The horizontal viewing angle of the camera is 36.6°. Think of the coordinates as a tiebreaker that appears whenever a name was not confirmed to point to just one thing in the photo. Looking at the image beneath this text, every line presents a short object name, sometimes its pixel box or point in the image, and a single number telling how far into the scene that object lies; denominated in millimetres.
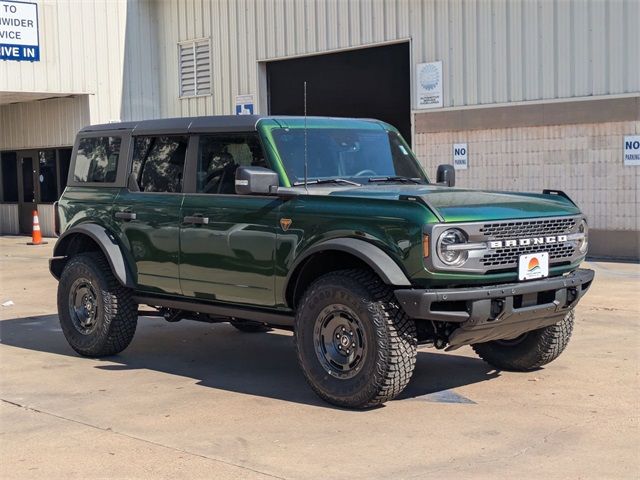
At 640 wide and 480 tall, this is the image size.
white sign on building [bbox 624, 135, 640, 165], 15547
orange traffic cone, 22766
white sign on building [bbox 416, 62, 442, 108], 18125
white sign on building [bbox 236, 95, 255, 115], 22197
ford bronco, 6219
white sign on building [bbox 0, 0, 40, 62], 21219
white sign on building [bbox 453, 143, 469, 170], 17969
